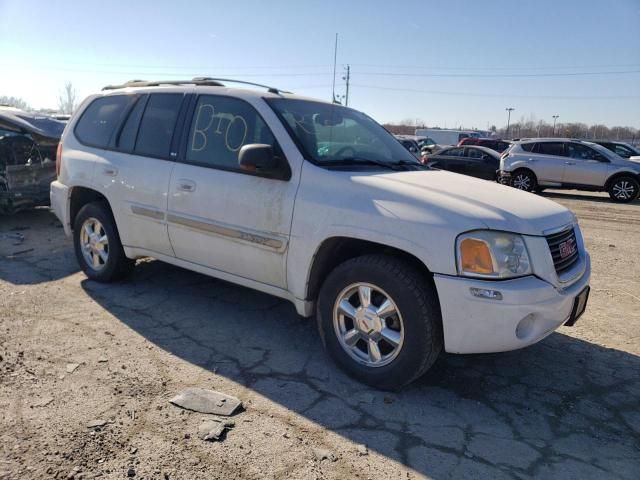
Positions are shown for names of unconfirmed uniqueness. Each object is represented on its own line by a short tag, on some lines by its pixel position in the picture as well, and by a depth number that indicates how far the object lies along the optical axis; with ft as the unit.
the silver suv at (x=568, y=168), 46.68
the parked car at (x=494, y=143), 78.28
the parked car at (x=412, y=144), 72.53
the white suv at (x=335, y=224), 9.47
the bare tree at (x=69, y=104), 252.38
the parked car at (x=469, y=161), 56.95
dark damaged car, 24.95
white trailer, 170.50
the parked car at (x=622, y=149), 55.93
